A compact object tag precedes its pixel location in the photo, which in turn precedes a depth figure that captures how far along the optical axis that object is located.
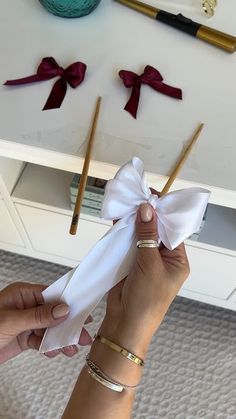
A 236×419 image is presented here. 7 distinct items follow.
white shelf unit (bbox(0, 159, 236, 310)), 0.84
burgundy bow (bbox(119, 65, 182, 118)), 0.66
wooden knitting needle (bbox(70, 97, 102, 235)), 0.55
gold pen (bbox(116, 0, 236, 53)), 0.71
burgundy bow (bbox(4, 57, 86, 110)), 0.67
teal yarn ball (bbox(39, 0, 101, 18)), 0.72
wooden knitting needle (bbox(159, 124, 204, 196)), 0.59
